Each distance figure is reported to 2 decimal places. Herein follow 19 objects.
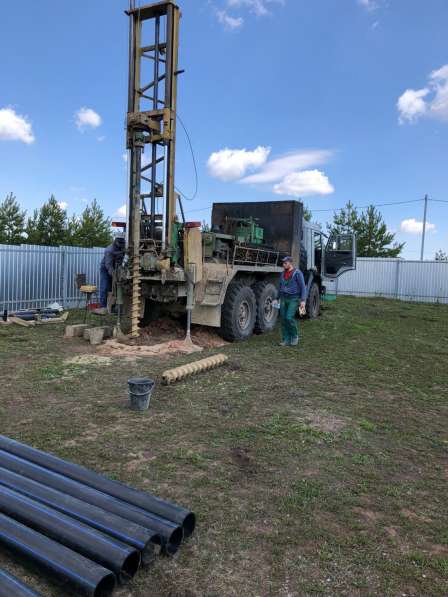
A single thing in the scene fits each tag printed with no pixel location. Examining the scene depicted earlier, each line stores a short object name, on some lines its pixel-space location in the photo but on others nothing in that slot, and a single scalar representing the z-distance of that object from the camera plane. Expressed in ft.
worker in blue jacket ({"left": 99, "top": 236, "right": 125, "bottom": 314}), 28.69
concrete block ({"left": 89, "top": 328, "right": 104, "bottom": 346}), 26.86
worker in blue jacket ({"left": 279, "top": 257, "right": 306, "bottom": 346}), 29.09
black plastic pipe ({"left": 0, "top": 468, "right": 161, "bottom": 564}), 8.46
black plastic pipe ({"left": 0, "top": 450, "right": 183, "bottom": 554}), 8.81
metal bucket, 16.17
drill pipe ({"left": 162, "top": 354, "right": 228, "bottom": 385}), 19.58
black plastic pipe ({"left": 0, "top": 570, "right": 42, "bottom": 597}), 7.13
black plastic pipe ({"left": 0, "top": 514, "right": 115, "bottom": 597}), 7.49
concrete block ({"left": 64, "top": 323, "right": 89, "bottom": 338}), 29.01
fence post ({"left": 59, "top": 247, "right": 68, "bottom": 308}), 43.60
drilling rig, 26.99
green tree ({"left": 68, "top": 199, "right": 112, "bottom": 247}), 101.76
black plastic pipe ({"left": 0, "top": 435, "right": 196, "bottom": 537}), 9.29
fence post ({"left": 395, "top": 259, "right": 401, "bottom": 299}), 78.43
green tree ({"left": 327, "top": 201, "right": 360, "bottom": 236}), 106.83
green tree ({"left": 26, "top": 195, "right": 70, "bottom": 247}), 96.32
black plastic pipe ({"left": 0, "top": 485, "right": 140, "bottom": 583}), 7.97
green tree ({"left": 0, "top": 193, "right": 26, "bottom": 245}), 94.65
